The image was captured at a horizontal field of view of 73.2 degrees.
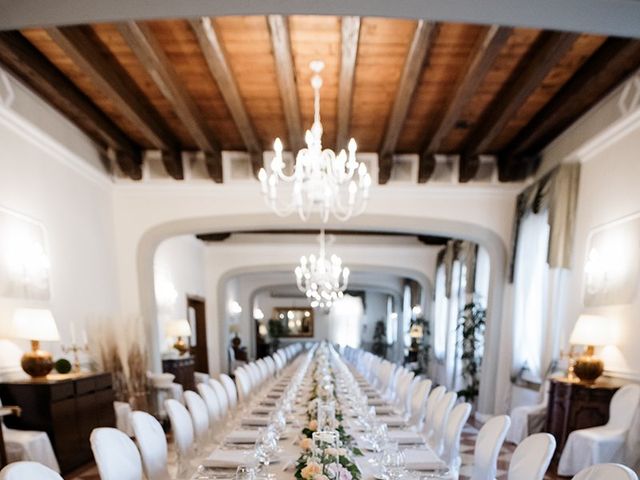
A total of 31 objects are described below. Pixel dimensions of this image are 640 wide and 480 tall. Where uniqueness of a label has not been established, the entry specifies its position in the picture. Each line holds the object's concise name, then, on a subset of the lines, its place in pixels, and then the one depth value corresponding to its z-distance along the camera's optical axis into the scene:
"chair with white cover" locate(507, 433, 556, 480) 2.07
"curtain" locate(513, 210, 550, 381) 5.39
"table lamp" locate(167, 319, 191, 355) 7.24
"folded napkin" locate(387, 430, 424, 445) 2.79
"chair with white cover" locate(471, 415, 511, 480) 2.47
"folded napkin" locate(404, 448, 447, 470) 2.33
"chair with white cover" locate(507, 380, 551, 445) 4.80
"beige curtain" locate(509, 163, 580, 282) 4.80
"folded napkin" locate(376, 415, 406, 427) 3.31
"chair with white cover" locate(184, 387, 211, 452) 3.32
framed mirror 19.94
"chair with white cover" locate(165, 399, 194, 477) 2.89
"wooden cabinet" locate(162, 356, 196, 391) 6.92
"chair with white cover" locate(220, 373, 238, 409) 4.52
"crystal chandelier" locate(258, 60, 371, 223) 3.58
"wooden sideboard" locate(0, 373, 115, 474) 3.77
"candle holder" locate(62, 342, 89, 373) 4.50
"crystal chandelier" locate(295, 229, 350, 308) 7.21
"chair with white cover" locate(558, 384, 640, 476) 3.56
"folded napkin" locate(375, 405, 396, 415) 3.77
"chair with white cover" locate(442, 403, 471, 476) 2.92
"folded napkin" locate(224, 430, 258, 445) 2.76
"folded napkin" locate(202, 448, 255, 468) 2.31
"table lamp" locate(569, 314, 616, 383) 3.92
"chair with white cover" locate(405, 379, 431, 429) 4.00
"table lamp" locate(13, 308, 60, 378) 3.64
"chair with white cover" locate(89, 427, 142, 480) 2.11
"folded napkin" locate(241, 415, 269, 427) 3.23
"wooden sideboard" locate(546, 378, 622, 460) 3.97
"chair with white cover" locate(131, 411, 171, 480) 2.49
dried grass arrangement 5.23
